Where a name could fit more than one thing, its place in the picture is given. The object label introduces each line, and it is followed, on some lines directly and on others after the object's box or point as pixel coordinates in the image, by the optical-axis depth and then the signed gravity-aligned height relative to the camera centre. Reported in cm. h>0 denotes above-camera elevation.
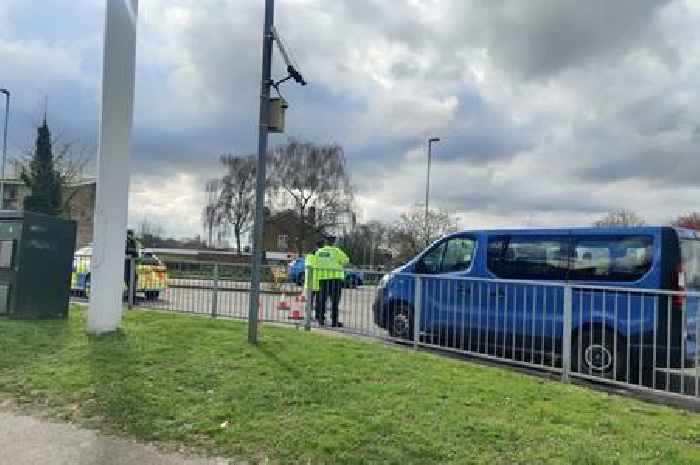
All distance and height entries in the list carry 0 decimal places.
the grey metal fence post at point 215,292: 1253 -45
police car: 1365 -21
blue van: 759 -19
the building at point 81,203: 6347 +647
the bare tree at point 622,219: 4711 +487
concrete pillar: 927 +145
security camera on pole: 842 +199
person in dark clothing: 1344 +29
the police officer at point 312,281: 1100 -14
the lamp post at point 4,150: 3480 +645
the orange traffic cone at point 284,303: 1279 -63
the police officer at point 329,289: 1131 -27
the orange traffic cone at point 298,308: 1204 -71
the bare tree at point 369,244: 5256 +262
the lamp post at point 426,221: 3562 +356
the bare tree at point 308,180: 4953 +715
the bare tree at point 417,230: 4416 +333
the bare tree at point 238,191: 5450 +686
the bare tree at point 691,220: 5494 +597
